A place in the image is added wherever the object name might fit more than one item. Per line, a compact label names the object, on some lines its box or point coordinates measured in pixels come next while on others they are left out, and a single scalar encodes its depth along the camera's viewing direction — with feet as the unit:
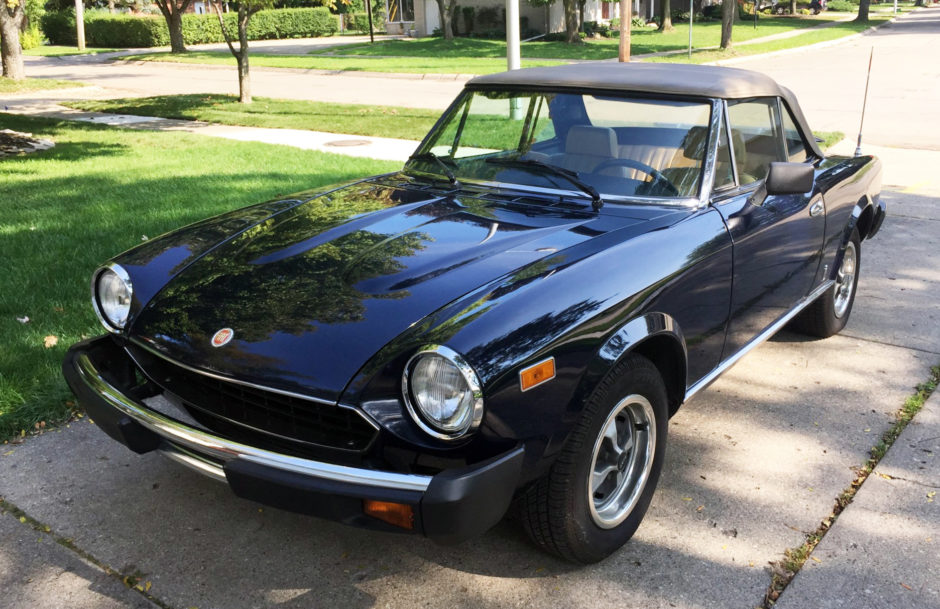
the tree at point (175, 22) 93.37
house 119.75
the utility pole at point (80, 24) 121.70
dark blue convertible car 7.55
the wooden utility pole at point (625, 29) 49.46
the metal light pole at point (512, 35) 38.45
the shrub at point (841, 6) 205.36
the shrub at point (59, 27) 141.49
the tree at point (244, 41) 44.62
